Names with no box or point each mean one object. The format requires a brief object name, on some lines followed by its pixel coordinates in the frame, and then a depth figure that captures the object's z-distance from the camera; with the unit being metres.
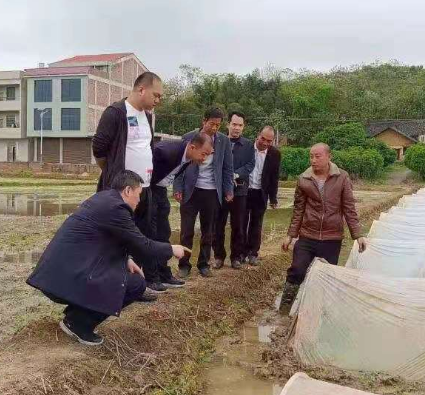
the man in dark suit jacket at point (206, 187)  5.61
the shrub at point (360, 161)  32.25
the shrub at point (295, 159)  32.03
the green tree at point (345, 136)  35.47
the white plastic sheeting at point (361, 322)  3.74
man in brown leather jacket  5.08
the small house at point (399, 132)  41.88
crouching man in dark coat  3.40
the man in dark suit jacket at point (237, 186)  6.14
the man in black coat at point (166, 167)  4.82
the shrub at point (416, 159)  32.56
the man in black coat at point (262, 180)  6.32
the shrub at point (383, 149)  35.44
